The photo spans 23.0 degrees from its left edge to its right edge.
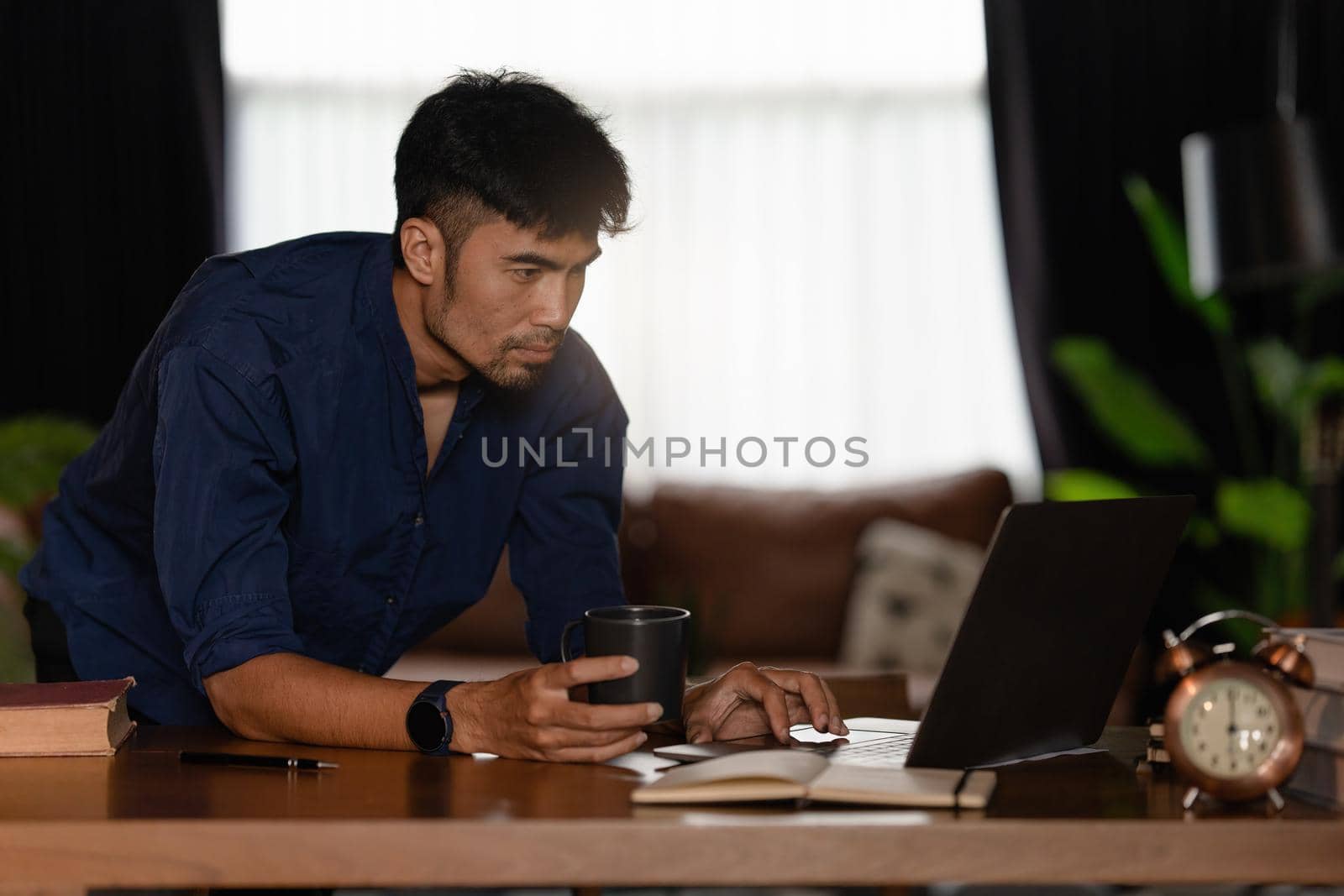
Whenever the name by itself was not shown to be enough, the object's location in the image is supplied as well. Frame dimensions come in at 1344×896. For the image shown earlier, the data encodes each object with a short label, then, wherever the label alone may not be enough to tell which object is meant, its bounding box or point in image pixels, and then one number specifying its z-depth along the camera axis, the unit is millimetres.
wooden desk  2420
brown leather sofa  5885
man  2744
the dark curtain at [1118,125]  6830
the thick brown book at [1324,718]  2513
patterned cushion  5600
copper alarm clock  2486
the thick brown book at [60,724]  2660
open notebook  2475
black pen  2604
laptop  2531
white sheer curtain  6786
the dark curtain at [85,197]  6728
